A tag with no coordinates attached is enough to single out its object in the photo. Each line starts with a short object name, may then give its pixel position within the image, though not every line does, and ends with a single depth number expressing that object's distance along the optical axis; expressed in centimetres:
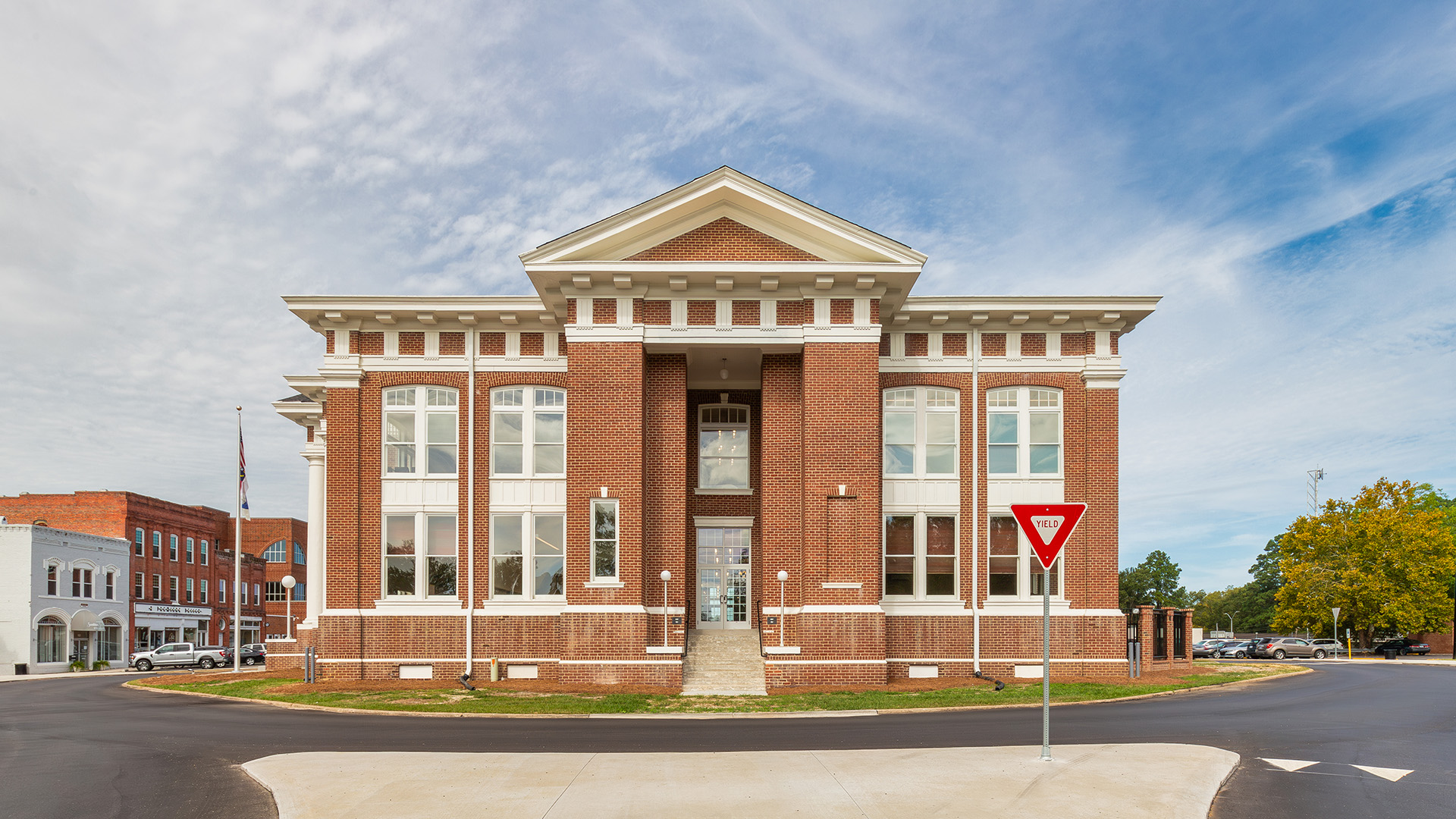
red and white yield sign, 1197
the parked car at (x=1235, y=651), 5392
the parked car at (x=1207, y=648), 5450
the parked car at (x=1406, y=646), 5203
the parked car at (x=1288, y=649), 5259
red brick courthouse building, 2447
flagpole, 3294
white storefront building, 5028
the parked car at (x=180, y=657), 4791
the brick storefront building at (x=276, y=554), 7925
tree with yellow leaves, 5334
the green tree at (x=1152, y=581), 11044
